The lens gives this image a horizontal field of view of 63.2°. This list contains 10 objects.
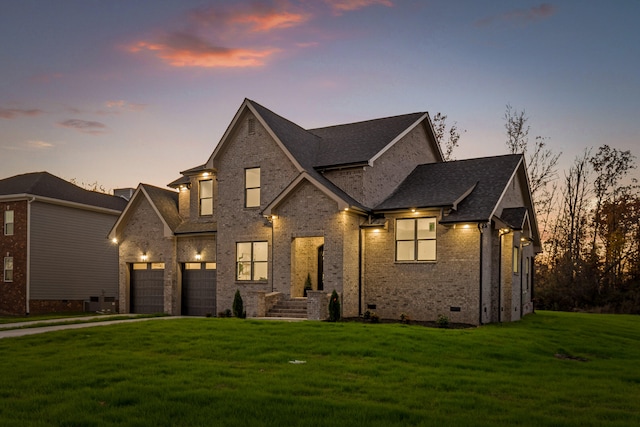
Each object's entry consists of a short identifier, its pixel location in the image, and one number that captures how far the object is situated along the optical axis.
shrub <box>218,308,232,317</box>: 24.22
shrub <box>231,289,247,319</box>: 23.27
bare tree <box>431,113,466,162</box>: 48.03
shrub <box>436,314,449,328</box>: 20.30
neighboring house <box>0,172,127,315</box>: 32.03
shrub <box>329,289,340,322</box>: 20.86
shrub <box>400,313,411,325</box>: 21.64
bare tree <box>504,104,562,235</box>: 47.38
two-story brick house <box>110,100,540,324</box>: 22.27
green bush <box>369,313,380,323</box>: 21.52
